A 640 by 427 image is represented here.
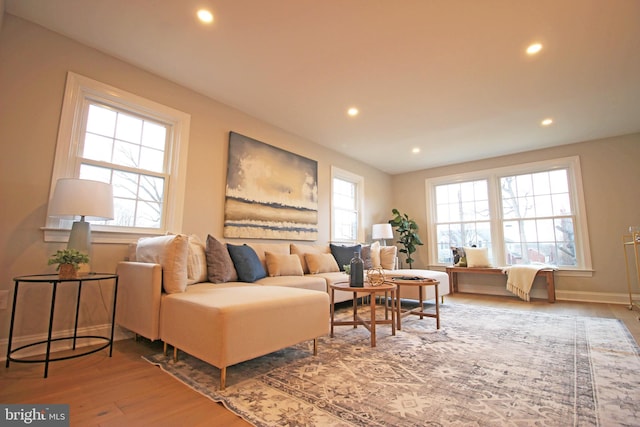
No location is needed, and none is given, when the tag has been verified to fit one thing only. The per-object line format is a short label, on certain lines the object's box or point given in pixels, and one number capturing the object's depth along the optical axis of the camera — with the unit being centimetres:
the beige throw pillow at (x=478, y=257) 532
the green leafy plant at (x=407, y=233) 614
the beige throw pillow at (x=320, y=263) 387
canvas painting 362
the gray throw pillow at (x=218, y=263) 278
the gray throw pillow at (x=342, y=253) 439
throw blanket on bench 469
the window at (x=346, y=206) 522
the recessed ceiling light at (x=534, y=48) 258
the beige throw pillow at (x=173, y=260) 210
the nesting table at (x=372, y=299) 238
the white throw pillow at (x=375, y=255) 465
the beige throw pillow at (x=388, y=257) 475
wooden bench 458
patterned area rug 136
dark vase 257
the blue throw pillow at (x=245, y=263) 297
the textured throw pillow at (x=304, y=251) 395
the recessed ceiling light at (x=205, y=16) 224
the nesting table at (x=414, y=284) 287
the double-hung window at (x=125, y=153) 247
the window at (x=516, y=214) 496
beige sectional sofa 166
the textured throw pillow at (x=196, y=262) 264
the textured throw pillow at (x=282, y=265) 339
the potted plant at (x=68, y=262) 198
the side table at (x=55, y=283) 181
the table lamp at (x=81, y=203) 211
